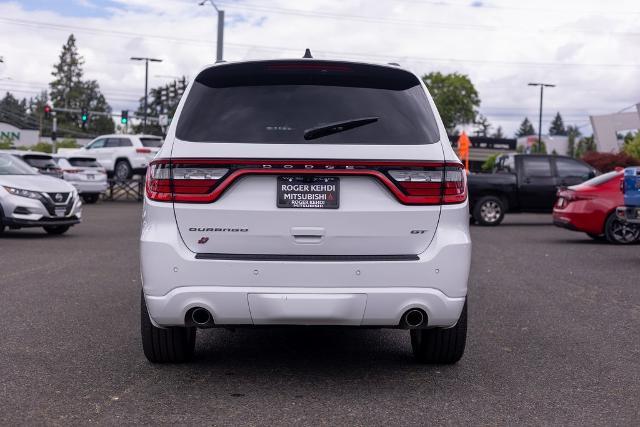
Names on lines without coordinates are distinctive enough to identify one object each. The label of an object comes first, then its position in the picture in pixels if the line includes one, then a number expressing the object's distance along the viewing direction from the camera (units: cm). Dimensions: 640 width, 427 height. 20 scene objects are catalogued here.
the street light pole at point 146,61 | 6962
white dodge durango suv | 503
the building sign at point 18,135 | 11965
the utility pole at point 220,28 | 3650
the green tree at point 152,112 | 13891
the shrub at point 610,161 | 3988
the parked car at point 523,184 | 2252
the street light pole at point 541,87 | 8019
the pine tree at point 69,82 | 14250
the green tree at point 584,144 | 9611
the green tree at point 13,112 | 18070
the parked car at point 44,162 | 2456
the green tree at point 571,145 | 10625
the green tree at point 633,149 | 4421
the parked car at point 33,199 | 1598
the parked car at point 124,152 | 3506
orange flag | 3753
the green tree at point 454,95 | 11181
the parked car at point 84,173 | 3139
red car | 1692
